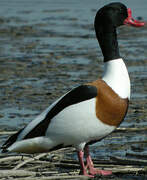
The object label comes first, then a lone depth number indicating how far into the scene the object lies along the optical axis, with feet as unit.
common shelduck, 42.24
